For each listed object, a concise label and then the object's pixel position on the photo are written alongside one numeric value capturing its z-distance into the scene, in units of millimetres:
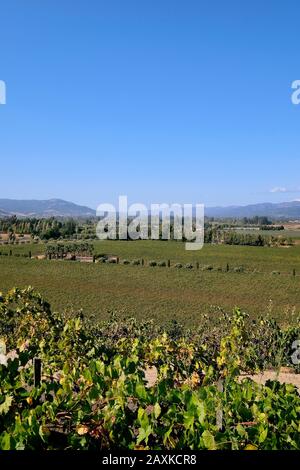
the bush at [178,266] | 45975
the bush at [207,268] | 44919
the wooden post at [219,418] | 2980
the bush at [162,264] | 47356
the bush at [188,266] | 46128
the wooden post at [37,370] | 4129
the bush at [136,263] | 48944
